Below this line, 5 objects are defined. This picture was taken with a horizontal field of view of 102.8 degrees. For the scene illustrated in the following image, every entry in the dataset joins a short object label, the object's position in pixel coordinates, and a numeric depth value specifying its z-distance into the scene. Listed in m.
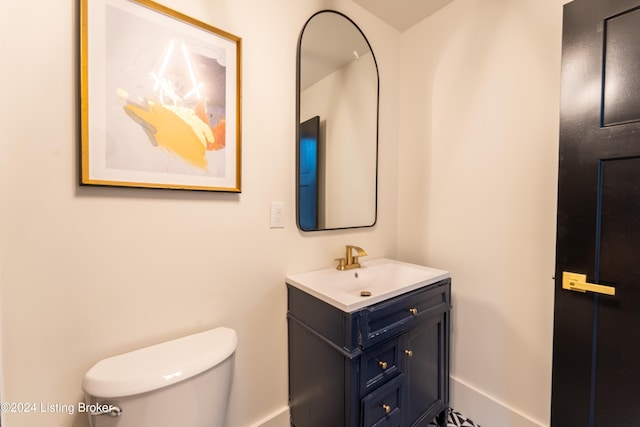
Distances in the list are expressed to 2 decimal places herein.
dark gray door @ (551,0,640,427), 0.87
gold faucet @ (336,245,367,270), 1.41
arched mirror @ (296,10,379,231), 1.34
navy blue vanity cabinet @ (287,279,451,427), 0.96
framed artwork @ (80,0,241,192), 0.84
